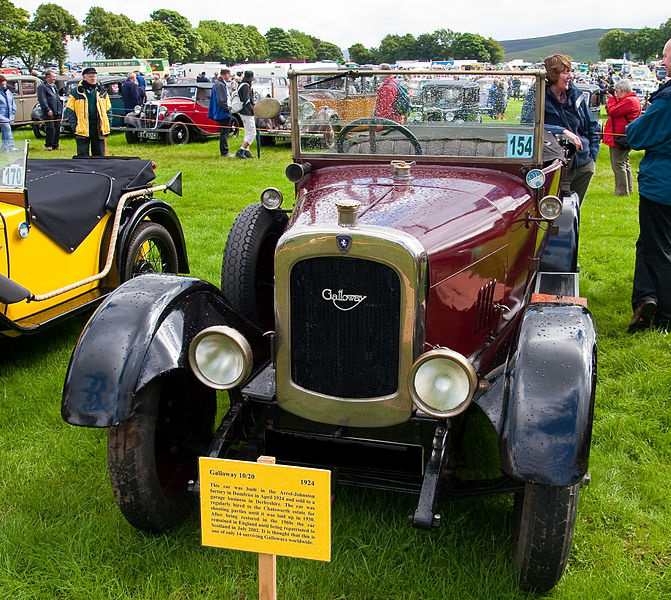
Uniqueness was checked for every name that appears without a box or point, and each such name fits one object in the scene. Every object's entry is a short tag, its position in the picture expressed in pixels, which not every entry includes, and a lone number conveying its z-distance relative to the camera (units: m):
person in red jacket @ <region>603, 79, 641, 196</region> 9.20
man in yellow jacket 10.55
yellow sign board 1.95
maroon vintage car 2.31
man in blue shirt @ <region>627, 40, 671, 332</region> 4.48
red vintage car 15.58
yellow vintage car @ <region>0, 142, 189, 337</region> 4.15
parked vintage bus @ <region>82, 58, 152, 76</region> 43.91
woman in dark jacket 5.56
